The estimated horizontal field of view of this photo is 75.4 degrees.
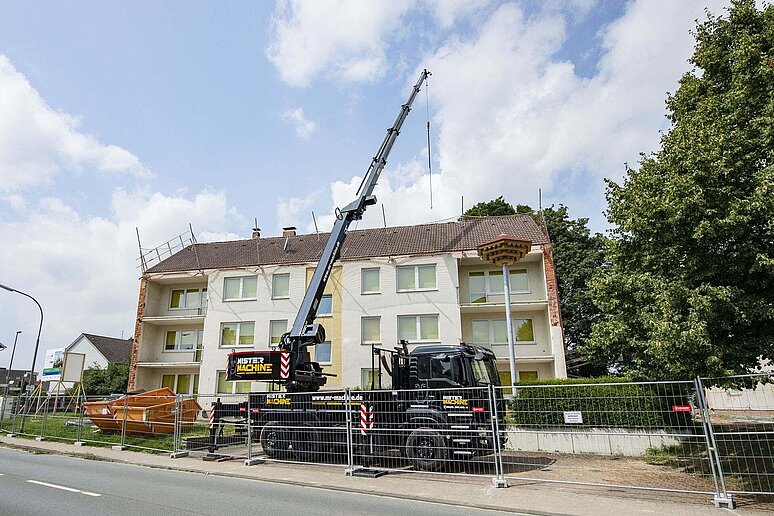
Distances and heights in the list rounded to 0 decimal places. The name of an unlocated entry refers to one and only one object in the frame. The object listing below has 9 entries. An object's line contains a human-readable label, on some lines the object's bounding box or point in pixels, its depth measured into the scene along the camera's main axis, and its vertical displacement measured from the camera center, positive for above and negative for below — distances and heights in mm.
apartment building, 26547 +5495
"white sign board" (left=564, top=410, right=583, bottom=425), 9775 -386
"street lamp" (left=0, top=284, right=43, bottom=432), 24130 +3388
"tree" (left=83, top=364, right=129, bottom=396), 37438 +2131
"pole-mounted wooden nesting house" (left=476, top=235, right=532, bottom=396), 23055 +6558
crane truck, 10828 -112
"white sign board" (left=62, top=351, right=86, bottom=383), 21312 +1743
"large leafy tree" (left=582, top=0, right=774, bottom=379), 9234 +2911
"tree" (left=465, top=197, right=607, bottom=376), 31500 +7837
